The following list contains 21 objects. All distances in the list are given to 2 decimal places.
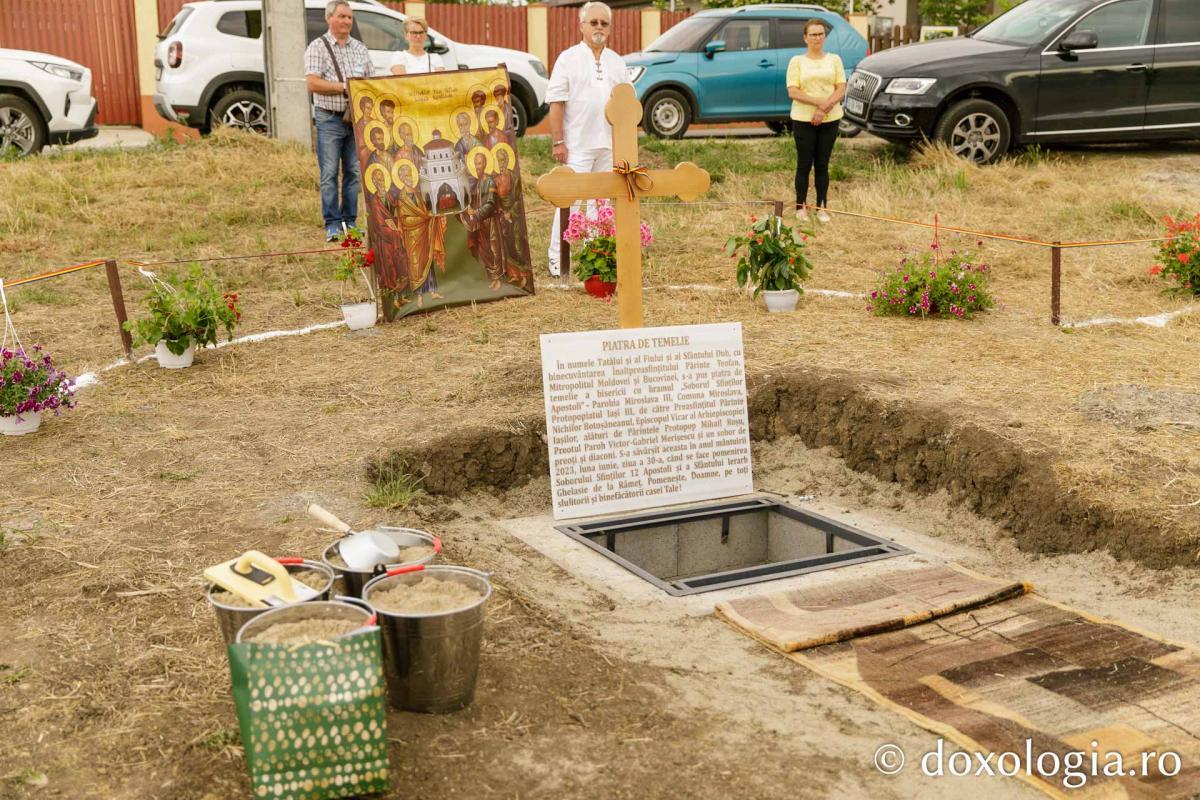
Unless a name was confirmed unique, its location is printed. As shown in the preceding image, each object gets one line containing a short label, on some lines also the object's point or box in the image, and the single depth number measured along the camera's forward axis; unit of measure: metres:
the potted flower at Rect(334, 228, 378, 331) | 7.78
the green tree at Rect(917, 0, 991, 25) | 27.53
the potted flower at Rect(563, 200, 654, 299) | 8.30
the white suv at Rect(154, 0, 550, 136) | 13.53
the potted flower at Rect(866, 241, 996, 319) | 7.84
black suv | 12.02
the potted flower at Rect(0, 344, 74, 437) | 5.68
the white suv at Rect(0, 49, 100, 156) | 12.36
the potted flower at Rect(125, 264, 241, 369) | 6.84
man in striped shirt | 8.77
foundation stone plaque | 5.56
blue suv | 14.80
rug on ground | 3.28
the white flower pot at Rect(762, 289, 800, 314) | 8.01
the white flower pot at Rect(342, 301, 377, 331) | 7.77
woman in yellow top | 9.89
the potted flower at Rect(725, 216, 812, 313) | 7.97
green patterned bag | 2.84
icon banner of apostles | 7.82
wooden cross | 5.93
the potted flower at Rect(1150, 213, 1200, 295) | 8.48
